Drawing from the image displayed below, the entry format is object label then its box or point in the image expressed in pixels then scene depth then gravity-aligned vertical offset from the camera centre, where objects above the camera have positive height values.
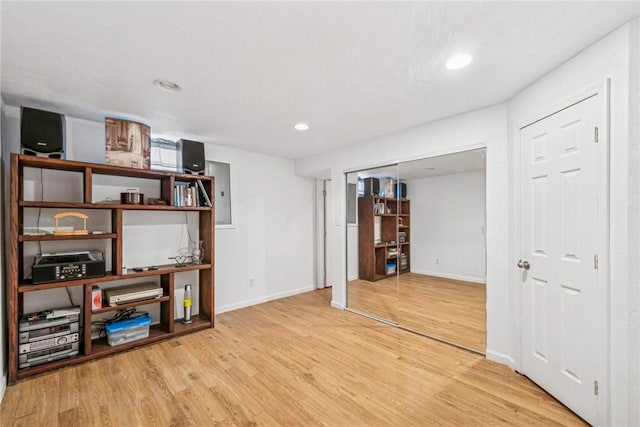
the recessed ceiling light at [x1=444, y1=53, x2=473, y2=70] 1.77 +1.01
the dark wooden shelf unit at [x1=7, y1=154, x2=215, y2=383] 2.22 -0.50
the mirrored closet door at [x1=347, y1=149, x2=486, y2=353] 2.96 -0.47
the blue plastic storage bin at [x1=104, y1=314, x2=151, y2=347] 2.73 -1.22
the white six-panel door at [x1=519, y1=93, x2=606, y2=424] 1.70 -0.30
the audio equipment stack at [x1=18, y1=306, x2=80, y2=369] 2.30 -1.08
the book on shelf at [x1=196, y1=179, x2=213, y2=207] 3.38 +0.22
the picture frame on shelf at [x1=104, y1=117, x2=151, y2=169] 2.68 +0.71
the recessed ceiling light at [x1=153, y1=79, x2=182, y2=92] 2.07 +1.00
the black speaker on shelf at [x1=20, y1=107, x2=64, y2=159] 2.27 +0.69
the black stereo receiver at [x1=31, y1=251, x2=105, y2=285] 2.34 -0.49
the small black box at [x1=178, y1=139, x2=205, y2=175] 3.24 +0.68
